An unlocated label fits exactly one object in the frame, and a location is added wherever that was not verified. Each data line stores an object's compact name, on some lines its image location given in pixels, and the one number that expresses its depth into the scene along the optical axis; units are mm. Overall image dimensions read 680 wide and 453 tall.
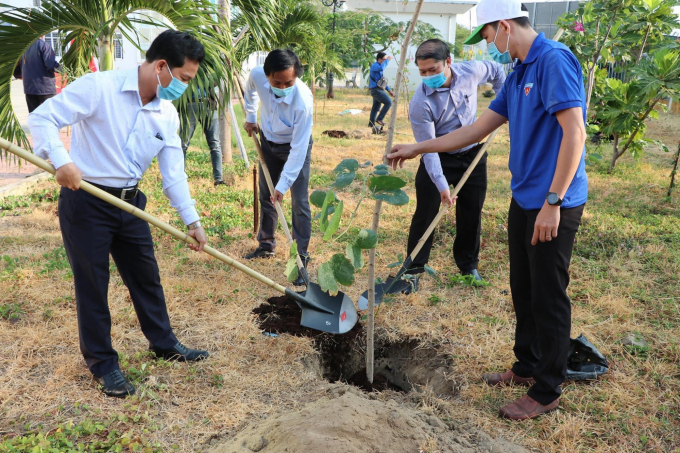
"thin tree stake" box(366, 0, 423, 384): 2277
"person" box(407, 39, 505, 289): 3570
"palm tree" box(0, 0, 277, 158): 4180
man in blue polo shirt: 2125
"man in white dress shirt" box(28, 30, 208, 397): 2346
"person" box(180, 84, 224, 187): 5246
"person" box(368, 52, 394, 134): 10805
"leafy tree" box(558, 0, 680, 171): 6207
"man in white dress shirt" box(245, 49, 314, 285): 3732
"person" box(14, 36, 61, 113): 6484
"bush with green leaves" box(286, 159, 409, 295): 2389
